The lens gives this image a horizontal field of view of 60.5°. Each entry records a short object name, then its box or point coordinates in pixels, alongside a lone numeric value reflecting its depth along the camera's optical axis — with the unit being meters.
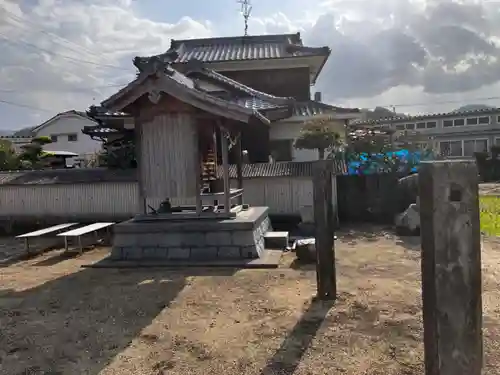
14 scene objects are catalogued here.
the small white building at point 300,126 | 15.25
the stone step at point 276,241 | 9.77
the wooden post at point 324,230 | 5.93
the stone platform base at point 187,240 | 8.60
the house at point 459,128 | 34.69
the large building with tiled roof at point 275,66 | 16.91
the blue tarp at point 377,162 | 12.92
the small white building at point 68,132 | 36.91
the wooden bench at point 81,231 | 10.09
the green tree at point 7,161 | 18.00
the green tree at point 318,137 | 13.36
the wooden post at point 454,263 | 2.84
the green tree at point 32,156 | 18.30
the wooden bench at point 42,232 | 10.35
